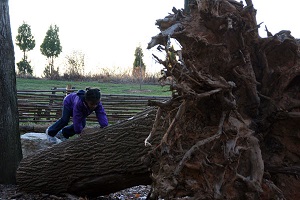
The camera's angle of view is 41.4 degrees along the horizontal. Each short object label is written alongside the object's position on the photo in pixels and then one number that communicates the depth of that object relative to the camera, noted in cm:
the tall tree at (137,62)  2528
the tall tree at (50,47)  3372
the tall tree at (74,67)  2662
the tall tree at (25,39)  3331
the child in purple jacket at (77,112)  573
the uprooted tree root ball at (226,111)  227
